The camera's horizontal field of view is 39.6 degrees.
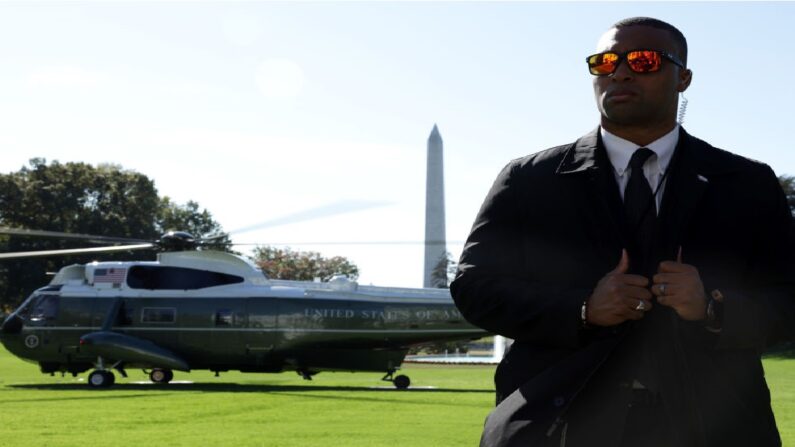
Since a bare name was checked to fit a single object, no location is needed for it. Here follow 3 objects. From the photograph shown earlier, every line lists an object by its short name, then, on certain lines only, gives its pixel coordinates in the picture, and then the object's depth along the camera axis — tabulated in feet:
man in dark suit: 8.81
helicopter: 88.17
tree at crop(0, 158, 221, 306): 243.40
